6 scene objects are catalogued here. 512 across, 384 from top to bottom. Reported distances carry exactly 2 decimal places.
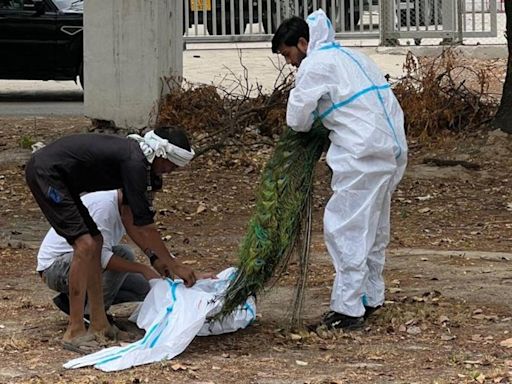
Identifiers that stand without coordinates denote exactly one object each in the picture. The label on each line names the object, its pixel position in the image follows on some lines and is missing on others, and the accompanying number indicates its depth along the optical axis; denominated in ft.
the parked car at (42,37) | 104.83
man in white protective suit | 39.86
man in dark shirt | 37.76
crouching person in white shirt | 39.91
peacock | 40.09
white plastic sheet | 37.60
